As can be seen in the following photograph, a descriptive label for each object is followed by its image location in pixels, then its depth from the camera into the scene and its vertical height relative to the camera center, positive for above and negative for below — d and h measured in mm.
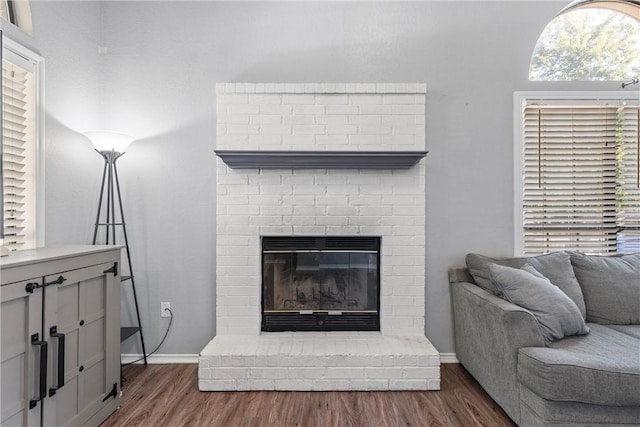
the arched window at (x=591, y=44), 2803 +1388
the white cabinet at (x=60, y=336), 1436 -582
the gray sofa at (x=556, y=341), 1625 -696
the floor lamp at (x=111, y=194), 2410 +140
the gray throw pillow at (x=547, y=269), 2305 -372
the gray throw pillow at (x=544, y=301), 1955 -498
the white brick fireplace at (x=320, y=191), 2600 +168
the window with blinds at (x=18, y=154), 2020 +346
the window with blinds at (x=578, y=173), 2764 +333
